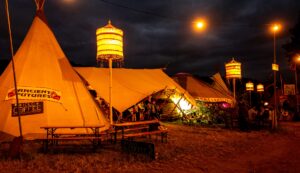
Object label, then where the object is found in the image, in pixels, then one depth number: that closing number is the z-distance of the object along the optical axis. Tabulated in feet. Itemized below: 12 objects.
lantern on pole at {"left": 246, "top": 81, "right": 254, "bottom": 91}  56.75
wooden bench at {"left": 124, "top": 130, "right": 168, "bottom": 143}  20.65
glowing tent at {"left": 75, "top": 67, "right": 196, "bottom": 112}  31.29
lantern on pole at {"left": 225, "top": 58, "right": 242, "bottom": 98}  33.77
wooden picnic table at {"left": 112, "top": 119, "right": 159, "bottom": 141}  19.98
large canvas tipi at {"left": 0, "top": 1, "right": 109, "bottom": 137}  21.85
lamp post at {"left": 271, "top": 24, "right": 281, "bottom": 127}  32.58
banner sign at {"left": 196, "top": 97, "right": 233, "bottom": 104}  43.55
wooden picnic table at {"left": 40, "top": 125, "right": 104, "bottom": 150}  18.16
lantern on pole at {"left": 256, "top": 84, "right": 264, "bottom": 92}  59.17
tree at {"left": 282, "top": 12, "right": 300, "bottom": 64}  65.96
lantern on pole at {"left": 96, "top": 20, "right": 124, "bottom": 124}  21.20
